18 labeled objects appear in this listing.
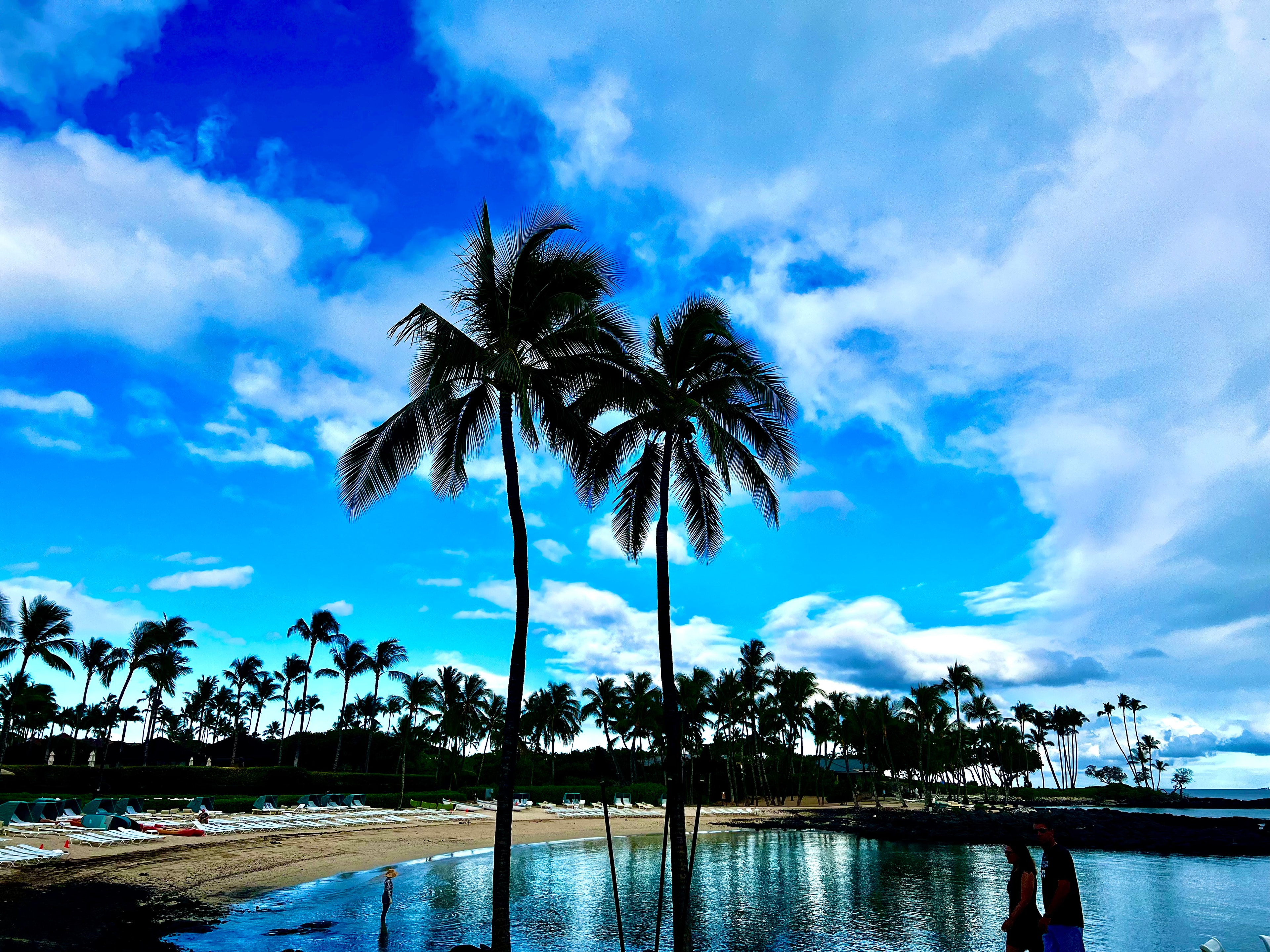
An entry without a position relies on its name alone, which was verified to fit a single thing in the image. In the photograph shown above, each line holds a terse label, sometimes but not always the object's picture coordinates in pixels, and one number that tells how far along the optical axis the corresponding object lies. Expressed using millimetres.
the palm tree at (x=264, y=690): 87750
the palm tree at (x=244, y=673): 85250
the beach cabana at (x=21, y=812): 26062
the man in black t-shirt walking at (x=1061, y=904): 7887
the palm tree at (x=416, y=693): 68312
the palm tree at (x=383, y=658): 69375
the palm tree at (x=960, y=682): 73562
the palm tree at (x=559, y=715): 74562
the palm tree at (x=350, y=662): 68625
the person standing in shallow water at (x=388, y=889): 15406
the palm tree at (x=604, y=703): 74562
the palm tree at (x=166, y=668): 52500
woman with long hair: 8422
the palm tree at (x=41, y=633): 43656
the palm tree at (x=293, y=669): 73625
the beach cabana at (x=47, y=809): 27531
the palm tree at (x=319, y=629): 67188
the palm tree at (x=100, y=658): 66375
